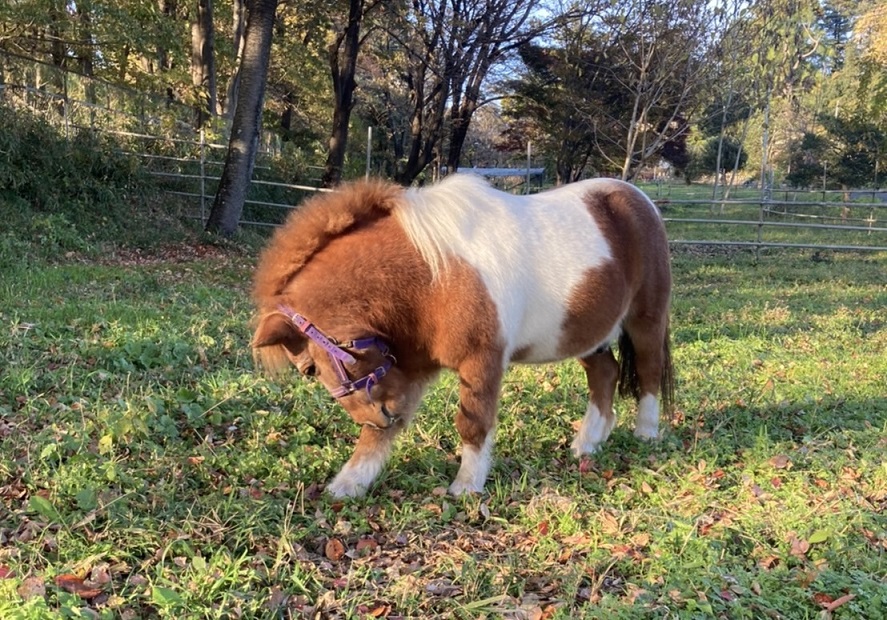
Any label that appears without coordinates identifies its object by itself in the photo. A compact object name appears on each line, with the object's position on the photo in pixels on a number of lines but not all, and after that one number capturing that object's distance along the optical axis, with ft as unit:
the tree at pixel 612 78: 41.55
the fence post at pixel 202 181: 43.39
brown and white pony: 9.33
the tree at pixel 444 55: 45.96
